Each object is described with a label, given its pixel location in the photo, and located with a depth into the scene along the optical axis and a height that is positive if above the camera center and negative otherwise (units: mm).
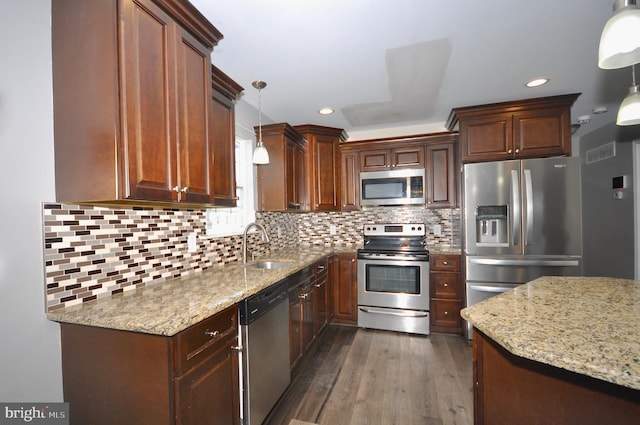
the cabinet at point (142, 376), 1072 -686
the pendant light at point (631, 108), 1438 +525
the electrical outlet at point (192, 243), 1970 -222
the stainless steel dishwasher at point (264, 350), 1490 -857
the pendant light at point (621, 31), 891 +590
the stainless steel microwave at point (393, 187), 3305 +281
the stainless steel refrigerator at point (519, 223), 2600 -154
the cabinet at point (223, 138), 1837 +539
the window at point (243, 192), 2602 +203
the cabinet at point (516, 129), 2660 +807
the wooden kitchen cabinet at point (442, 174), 3215 +410
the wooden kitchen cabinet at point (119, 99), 1135 +515
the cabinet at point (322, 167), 3342 +557
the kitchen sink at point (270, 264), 2496 -496
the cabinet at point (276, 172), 2881 +419
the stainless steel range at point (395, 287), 2977 -881
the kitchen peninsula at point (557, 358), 762 -427
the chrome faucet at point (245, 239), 2344 -242
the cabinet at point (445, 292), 2979 -931
